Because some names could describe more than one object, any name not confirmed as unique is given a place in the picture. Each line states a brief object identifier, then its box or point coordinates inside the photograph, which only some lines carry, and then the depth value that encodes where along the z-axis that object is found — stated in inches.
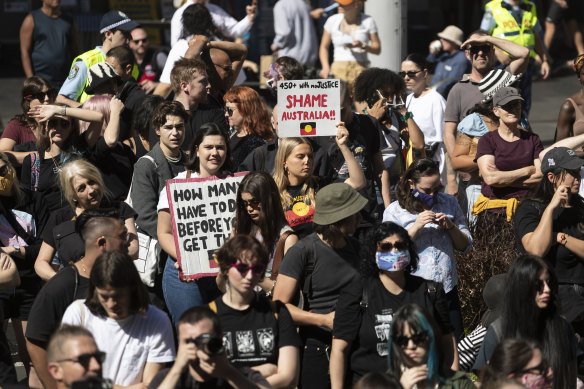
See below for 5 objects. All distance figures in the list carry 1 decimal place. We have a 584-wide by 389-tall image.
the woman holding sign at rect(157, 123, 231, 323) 604.7
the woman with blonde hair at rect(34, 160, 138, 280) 578.9
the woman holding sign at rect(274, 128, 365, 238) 619.5
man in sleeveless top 1037.8
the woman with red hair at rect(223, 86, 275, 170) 707.4
